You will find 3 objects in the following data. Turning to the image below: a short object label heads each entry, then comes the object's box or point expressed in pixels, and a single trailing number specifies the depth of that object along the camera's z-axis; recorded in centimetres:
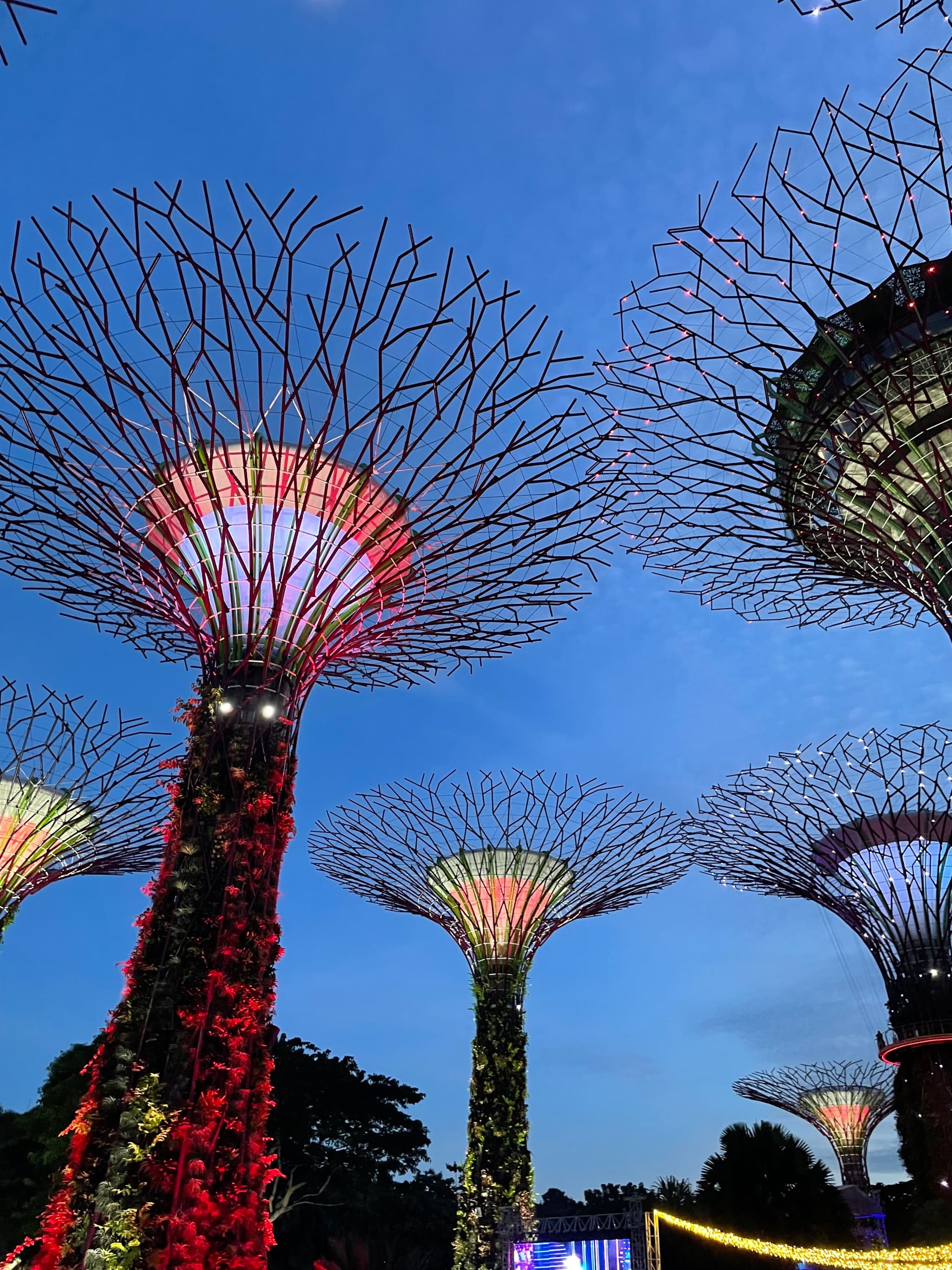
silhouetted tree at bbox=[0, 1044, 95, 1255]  2633
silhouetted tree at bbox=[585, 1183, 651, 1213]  3759
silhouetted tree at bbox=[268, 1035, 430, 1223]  3259
